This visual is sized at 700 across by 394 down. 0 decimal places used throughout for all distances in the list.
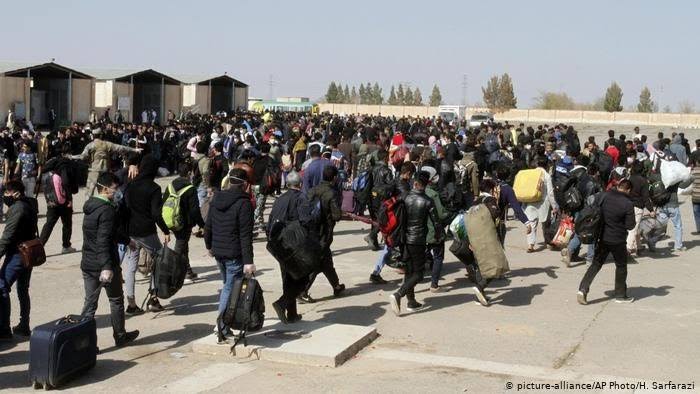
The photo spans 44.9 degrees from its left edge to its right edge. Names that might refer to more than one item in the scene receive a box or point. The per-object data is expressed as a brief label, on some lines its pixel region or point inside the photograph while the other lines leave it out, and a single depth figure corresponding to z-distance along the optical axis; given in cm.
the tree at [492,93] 11988
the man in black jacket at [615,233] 972
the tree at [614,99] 11450
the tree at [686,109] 12735
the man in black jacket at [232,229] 771
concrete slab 753
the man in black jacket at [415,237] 923
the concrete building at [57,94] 3812
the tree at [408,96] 14700
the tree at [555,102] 12538
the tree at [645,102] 12556
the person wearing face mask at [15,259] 812
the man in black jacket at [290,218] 860
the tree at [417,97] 14588
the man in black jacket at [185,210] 989
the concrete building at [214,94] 4834
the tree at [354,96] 15112
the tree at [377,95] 15288
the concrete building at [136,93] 4247
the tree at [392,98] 14862
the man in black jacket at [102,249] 766
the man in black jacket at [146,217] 951
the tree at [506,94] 11806
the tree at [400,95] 14698
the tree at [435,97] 14262
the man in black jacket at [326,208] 940
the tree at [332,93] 14025
